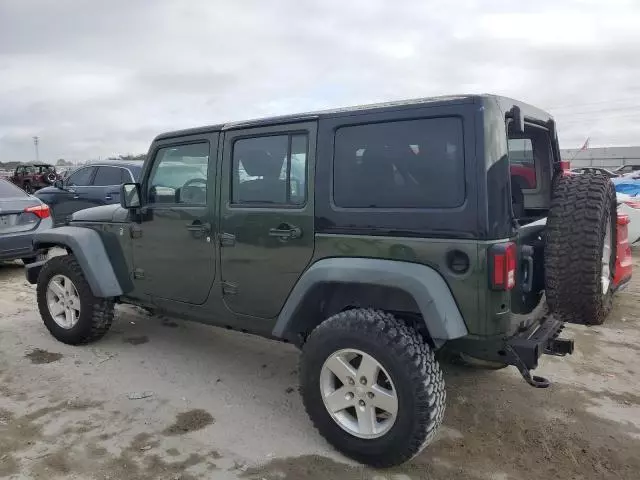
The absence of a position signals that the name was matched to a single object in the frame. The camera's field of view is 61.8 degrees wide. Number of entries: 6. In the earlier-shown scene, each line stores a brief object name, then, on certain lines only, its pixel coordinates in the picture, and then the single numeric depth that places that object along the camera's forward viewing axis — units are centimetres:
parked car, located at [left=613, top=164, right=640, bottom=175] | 2358
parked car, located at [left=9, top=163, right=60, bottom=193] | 2242
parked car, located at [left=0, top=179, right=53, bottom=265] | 744
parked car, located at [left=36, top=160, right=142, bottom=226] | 1044
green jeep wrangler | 273
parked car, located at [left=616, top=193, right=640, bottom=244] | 823
